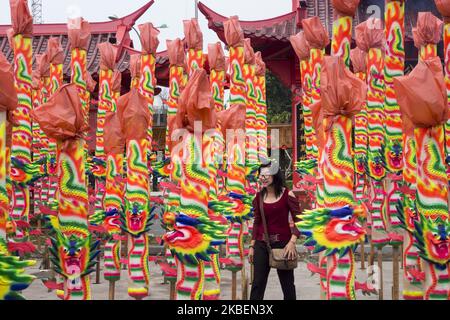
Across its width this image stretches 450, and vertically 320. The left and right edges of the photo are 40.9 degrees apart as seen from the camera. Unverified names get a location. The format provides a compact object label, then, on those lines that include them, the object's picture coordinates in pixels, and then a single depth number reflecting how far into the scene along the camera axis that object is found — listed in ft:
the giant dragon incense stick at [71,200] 16.29
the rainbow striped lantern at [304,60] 28.68
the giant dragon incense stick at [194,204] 15.89
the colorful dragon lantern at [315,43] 24.82
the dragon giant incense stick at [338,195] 15.60
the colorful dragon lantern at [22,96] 24.16
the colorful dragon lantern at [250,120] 26.20
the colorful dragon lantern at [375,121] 22.88
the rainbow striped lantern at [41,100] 33.47
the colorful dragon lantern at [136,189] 20.86
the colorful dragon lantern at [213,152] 17.61
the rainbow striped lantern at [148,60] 31.89
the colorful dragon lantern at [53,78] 31.48
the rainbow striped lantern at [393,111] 21.76
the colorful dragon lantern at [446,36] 22.24
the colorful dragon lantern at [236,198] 23.31
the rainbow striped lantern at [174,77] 29.40
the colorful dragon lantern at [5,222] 12.80
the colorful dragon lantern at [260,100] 32.14
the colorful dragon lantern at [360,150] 27.14
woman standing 16.48
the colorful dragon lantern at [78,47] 31.12
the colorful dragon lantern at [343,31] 19.85
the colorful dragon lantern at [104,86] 33.65
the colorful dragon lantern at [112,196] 22.44
